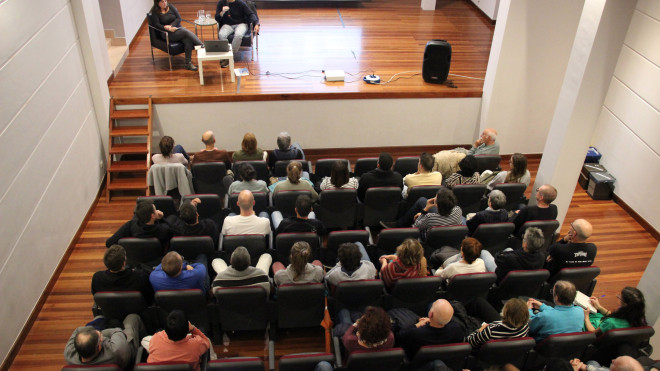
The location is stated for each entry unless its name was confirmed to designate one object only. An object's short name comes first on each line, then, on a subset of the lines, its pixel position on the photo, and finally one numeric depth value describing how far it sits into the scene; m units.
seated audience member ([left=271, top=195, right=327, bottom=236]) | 4.25
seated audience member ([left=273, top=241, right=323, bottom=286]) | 3.66
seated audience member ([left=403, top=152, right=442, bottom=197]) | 5.13
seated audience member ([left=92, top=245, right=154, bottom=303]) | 3.64
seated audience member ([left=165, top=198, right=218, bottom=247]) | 4.18
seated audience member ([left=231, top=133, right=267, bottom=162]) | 5.52
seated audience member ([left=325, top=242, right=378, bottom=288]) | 3.72
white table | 6.90
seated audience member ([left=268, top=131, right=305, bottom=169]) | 5.62
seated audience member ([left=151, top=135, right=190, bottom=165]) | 5.36
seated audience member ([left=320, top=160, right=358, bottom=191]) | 4.79
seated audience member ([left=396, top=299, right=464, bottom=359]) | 3.20
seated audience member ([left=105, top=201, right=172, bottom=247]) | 4.19
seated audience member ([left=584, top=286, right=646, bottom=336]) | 3.54
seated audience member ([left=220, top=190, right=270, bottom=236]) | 4.34
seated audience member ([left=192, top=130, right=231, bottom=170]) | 5.61
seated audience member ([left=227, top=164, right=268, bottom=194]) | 4.94
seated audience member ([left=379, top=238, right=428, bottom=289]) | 3.75
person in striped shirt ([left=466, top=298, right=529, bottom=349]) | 3.31
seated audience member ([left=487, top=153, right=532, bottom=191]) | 5.16
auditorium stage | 6.96
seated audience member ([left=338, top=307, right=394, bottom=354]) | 3.08
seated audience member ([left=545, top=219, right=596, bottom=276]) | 4.12
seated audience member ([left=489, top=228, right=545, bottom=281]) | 3.97
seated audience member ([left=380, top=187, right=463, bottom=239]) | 4.38
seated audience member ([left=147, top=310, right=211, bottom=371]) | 3.13
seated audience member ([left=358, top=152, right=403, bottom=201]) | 5.02
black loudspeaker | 7.02
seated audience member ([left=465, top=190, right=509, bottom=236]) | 4.58
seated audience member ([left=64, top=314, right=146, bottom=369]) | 3.04
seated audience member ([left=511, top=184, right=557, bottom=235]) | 4.65
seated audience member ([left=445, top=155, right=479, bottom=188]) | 5.18
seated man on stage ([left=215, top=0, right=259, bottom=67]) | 7.75
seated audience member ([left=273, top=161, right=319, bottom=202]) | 4.88
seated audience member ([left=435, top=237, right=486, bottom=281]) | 3.86
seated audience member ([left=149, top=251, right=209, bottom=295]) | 3.66
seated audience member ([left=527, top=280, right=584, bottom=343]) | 3.55
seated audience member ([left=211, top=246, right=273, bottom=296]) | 3.66
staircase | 6.32
